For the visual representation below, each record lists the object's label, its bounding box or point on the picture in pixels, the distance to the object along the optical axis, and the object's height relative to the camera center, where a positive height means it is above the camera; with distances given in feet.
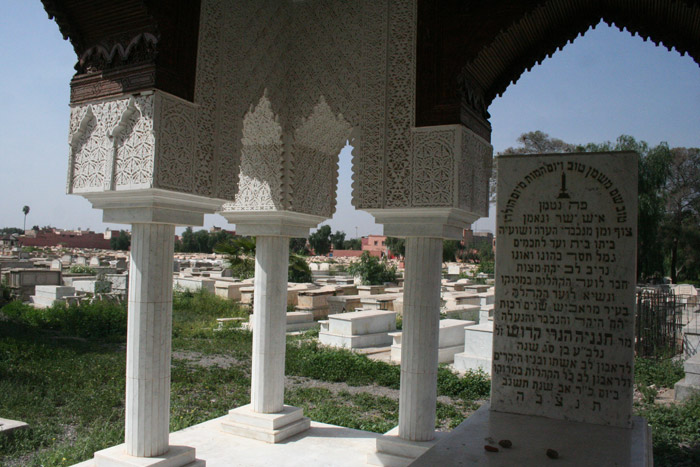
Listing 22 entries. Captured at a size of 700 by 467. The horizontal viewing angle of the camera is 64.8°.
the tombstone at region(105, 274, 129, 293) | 50.57 -3.77
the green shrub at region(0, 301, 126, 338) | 37.70 -5.64
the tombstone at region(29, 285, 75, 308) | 47.24 -4.69
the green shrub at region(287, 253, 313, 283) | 65.67 -3.57
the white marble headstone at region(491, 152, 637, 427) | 11.82 -0.77
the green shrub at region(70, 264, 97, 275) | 73.41 -3.91
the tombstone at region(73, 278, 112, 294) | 49.80 -4.11
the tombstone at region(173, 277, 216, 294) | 57.08 -4.25
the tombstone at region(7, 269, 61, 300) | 52.49 -3.90
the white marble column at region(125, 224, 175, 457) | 13.91 -2.67
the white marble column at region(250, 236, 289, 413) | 18.83 -2.78
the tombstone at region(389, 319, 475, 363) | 32.22 -5.51
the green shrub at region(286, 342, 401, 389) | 28.04 -6.52
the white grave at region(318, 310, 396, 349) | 36.09 -5.58
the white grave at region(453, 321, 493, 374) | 28.17 -5.20
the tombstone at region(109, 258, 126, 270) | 81.80 -3.51
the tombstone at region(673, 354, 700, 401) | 21.97 -5.09
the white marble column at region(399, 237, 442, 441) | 15.57 -2.60
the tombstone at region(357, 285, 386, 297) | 57.99 -4.43
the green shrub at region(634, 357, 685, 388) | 25.43 -5.65
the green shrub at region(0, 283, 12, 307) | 48.06 -4.93
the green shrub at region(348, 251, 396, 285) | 67.82 -2.95
